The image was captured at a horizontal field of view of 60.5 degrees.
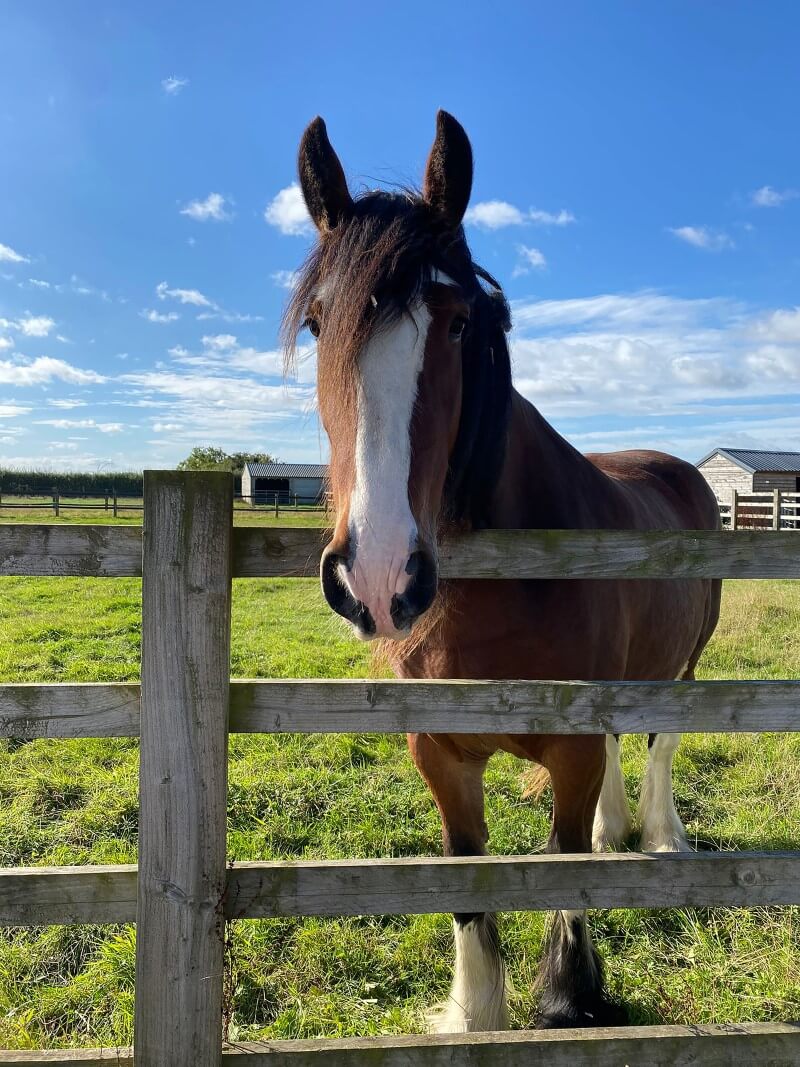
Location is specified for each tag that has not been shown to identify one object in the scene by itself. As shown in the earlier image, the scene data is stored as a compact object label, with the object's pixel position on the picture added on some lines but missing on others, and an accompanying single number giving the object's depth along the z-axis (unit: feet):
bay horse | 5.43
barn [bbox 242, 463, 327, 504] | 191.83
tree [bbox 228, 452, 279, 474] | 205.23
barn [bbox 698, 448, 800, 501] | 112.47
